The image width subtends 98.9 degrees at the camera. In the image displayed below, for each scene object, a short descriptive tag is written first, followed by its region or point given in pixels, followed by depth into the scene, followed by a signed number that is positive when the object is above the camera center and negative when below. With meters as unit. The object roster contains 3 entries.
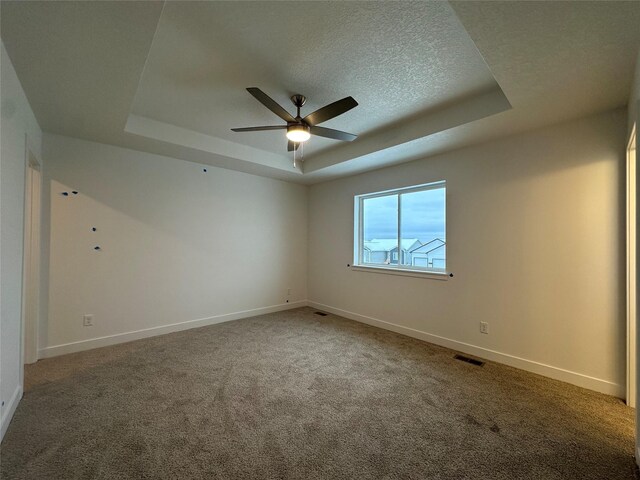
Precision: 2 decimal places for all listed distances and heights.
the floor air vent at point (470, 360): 2.82 -1.23
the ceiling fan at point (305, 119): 2.03 +1.03
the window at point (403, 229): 3.53 +0.21
